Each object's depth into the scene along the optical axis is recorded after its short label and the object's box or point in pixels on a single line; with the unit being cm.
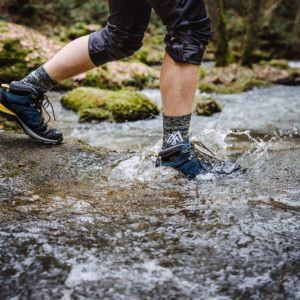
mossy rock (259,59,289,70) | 1252
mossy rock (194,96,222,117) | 649
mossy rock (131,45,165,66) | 1181
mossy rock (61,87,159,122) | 593
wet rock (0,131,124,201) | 214
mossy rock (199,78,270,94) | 900
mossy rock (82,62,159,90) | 833
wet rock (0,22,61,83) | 813
